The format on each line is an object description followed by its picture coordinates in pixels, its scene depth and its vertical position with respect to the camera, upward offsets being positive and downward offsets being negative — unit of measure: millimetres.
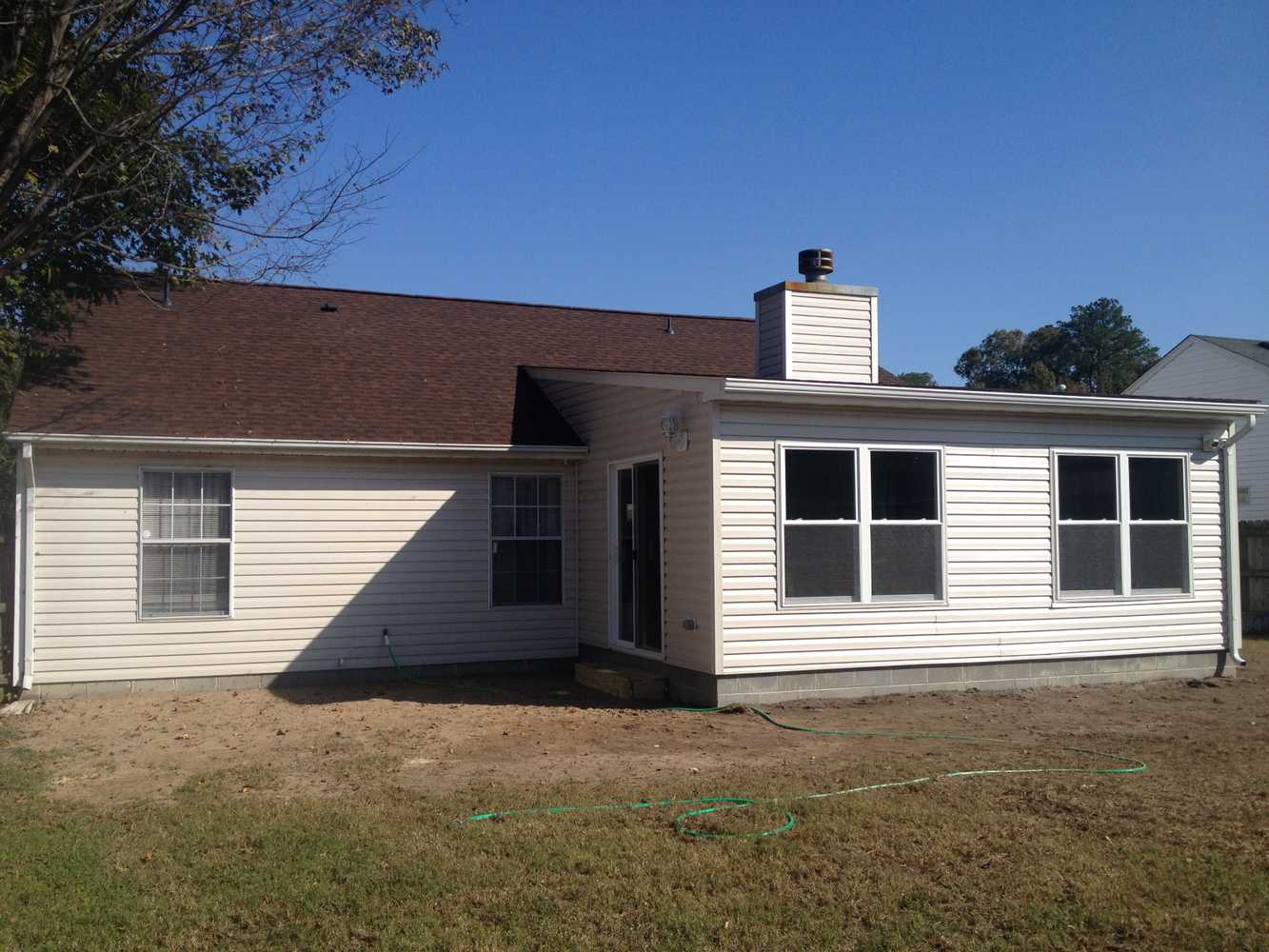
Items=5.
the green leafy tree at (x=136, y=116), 9625 +3930
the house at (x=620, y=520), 10844 +157
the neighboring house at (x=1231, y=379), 25406 +3853
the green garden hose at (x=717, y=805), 6305 -1642
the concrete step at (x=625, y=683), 11203 -1501
